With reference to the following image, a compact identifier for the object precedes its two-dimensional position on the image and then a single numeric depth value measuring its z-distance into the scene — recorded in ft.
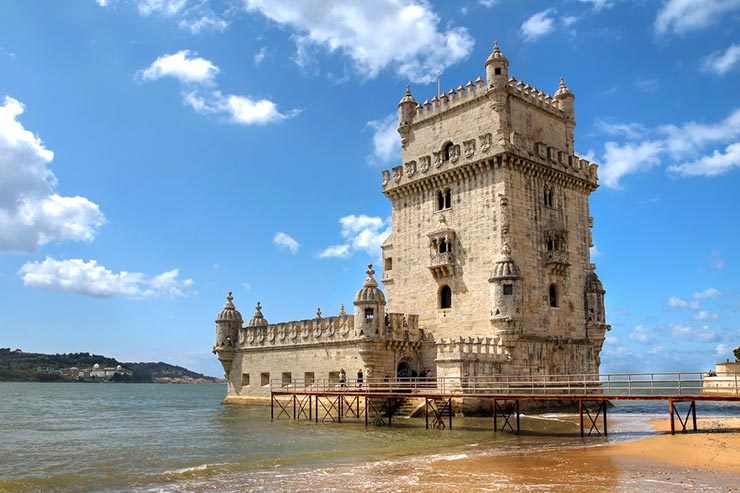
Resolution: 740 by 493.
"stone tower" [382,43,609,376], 119.55
